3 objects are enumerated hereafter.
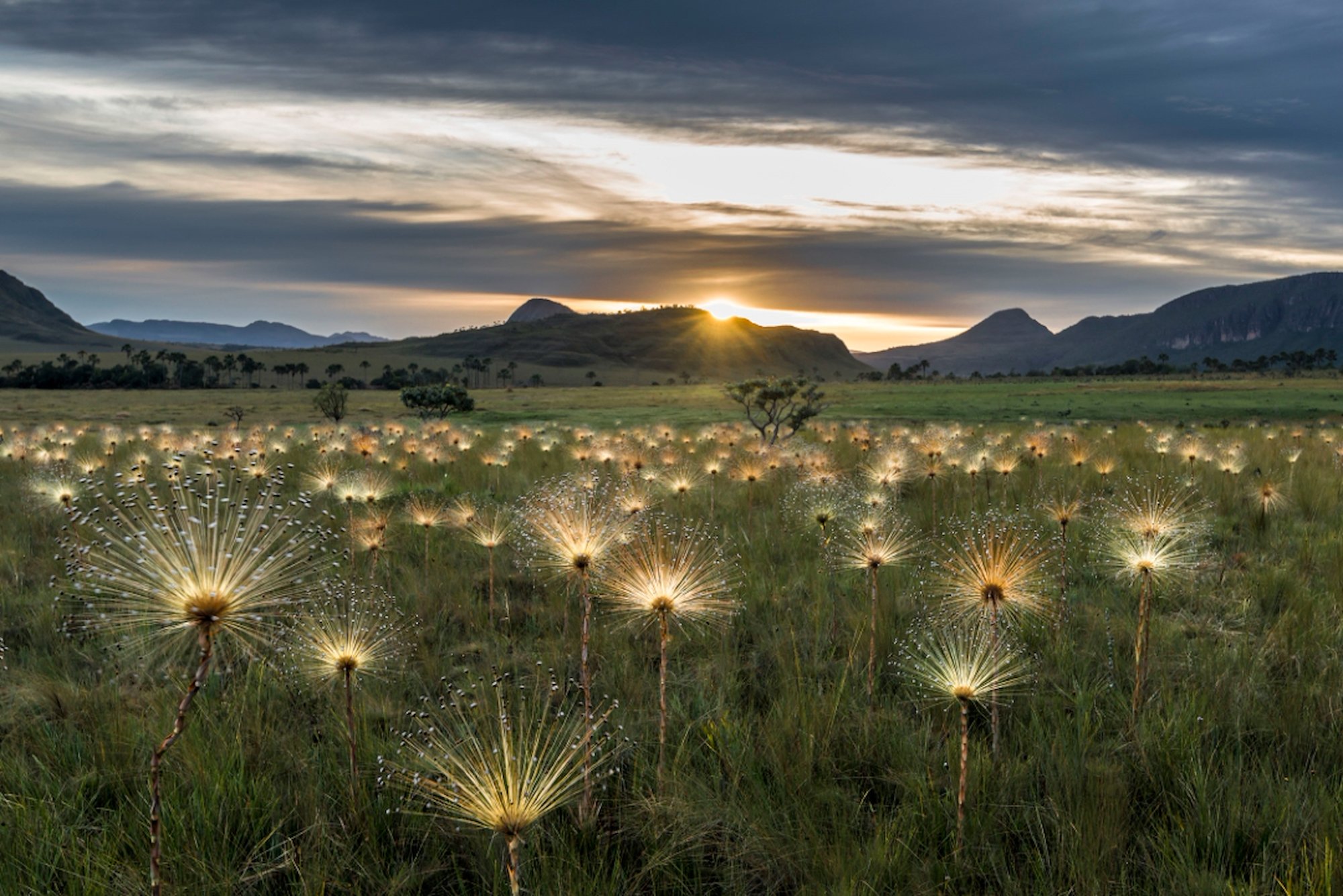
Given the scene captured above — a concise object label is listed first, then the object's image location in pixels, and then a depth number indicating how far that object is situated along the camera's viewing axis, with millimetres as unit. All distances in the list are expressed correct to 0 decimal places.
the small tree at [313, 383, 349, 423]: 41531
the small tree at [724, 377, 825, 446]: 22312
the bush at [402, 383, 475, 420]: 44062
